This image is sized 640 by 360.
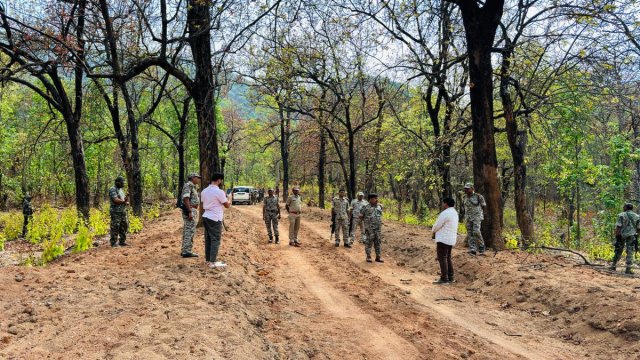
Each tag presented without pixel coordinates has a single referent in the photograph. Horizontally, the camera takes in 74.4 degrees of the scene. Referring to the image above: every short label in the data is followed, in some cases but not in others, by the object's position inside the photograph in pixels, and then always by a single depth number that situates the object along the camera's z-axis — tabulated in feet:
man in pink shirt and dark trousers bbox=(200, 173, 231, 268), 27.48
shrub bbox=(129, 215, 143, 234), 46.10
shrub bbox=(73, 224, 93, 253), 31.58
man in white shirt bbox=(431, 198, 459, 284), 29.91
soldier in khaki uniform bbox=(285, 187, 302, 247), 46.16
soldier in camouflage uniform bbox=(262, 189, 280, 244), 48.30
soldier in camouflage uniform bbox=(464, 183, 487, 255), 35.88
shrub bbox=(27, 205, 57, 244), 40.75
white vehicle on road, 123.54
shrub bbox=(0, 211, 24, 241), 46.96
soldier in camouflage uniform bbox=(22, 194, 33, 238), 48.11
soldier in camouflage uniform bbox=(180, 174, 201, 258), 28.78
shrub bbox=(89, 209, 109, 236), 39.39
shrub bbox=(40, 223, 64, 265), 27.86
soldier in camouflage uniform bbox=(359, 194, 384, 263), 38.04
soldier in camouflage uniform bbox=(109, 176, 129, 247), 33.85
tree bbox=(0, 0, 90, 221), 38.09
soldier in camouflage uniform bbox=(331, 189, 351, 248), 46.39
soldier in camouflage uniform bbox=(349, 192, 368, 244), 45.75
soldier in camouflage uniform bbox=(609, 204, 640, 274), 34.42
